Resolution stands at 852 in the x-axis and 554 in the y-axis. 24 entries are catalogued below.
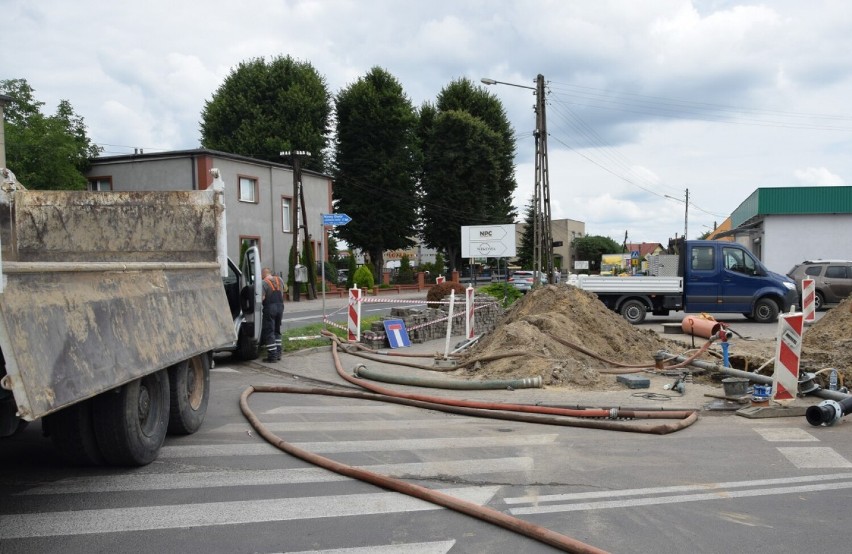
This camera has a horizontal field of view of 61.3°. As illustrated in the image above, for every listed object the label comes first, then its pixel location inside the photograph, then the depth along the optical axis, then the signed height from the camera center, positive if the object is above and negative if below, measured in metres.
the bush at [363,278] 43.50 -0.79
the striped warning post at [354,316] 15.77 -1.12
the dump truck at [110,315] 4.24 -0.33
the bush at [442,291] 20.88 -0.80
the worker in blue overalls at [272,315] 13.25 -0.91
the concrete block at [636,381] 10.41 -1.77
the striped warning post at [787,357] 8.31 -1.16
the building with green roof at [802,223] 38.75 +1.86
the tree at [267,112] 48.84 +10.88
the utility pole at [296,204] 37.50 +3.34
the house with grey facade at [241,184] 35.28 +4.39
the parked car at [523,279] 39.03 -1.00
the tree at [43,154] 33.41 +5.49
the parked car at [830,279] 25.34 -0.79
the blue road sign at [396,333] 15.97 -1.54
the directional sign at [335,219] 20.81 +1.35
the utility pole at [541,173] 30.09 +3.75
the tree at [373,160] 52.84 +7.75
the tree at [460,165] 56.03 +7.78
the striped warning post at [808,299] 15.39 -0.94
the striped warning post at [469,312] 14.89 -1.04
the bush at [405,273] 55.19 -0.68
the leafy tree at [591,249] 123.94 +2.06
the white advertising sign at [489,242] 27.09 +0.82
